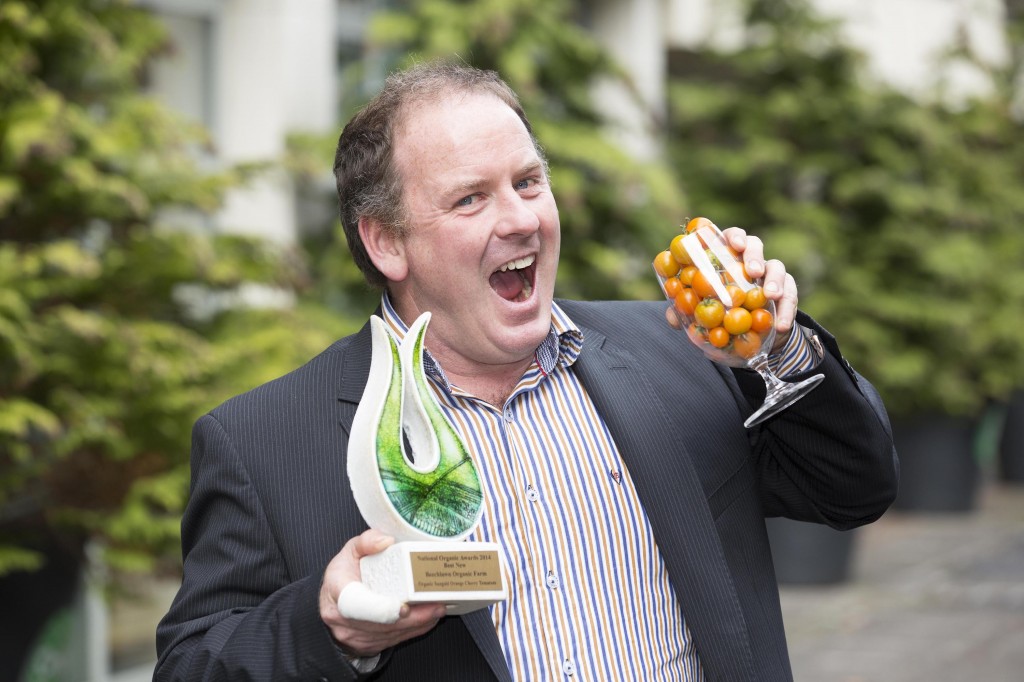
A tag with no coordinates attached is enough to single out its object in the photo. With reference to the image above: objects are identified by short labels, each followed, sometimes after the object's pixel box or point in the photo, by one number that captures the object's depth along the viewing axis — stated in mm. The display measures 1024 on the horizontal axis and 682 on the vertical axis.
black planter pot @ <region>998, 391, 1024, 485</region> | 13891
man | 2338
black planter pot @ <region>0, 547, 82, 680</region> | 5157
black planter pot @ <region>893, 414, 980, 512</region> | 11414
